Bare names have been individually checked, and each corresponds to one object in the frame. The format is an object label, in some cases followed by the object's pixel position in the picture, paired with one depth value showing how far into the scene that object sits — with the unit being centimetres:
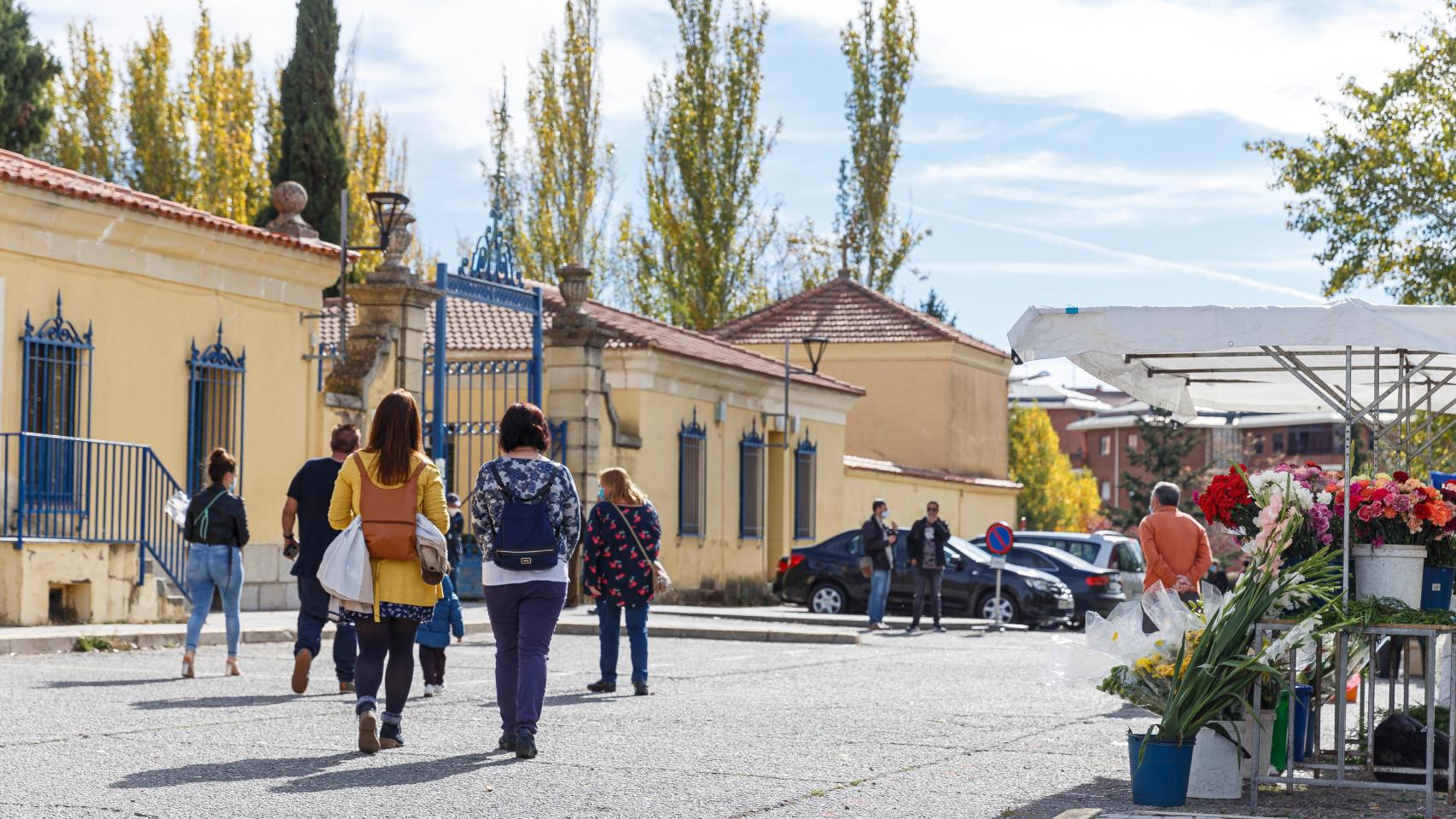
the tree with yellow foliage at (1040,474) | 6725
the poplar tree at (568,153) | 4209
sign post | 2462
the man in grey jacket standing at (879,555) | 2348
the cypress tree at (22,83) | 3972
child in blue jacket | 1245
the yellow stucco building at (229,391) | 1881
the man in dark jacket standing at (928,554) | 2392
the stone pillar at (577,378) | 2686
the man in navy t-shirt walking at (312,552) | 1226
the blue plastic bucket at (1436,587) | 844
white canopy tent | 812
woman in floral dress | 1320
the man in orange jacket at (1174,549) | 1338
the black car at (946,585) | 2614
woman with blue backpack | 940
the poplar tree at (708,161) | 4412
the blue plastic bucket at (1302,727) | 864
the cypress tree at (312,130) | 4250
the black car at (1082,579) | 2736
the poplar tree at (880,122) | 4931
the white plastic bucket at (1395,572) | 825
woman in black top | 1368
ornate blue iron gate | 2247
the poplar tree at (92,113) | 4516
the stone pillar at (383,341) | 2342
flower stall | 808
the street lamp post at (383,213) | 2144
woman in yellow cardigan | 921
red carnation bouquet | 889
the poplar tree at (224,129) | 4444
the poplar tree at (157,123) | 4488
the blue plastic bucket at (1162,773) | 797
